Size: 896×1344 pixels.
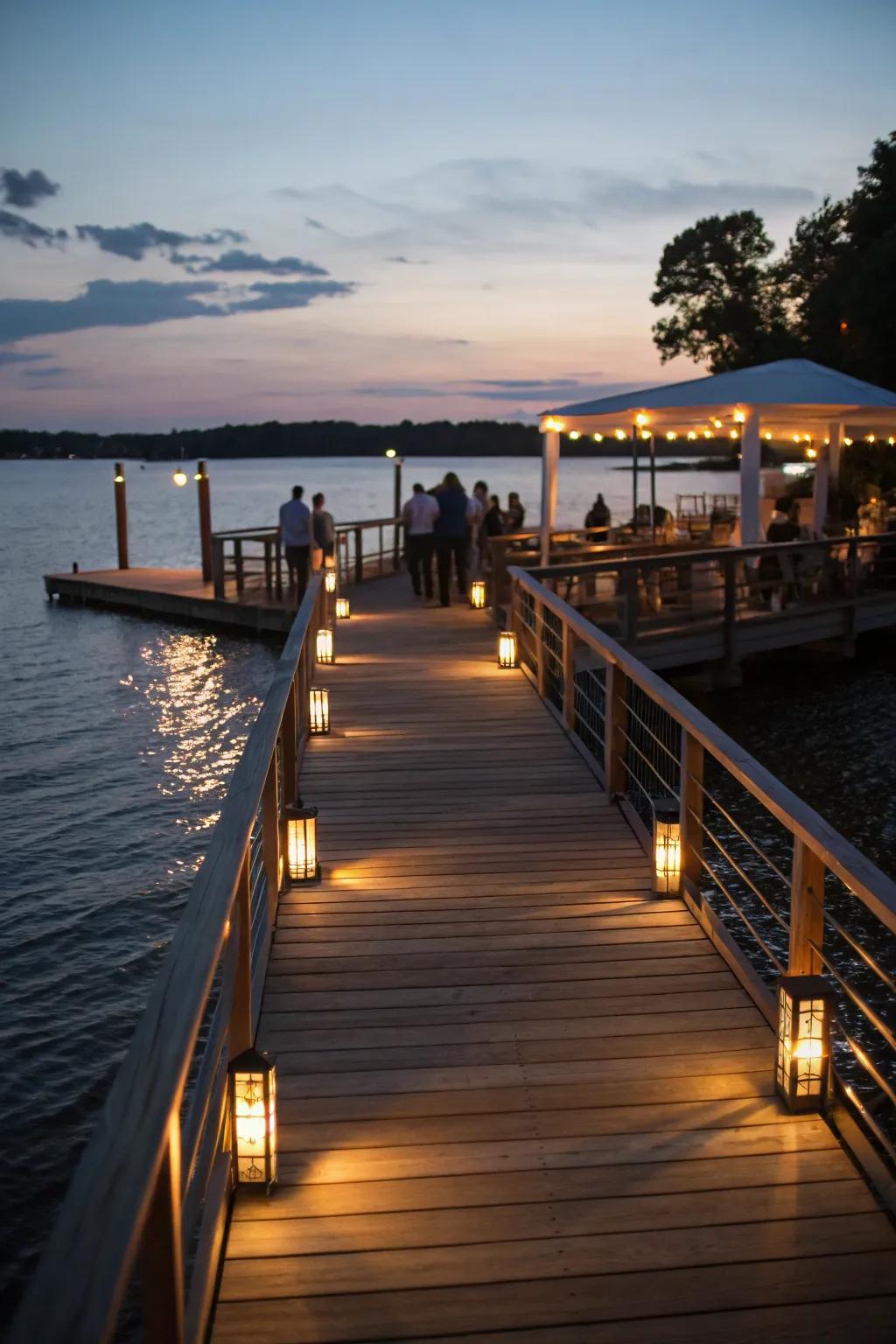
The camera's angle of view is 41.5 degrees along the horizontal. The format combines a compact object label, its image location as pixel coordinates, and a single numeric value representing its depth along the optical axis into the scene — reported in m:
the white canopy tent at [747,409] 12.81
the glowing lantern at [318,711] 8.04
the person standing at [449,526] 14.00
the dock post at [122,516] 27.19
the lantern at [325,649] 10.82
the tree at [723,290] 38.41
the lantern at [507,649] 10.45
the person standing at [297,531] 15.89
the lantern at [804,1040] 3.24
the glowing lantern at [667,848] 4.85
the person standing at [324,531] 15.92
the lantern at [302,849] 5.12
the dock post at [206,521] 24.05
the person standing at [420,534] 14.38
